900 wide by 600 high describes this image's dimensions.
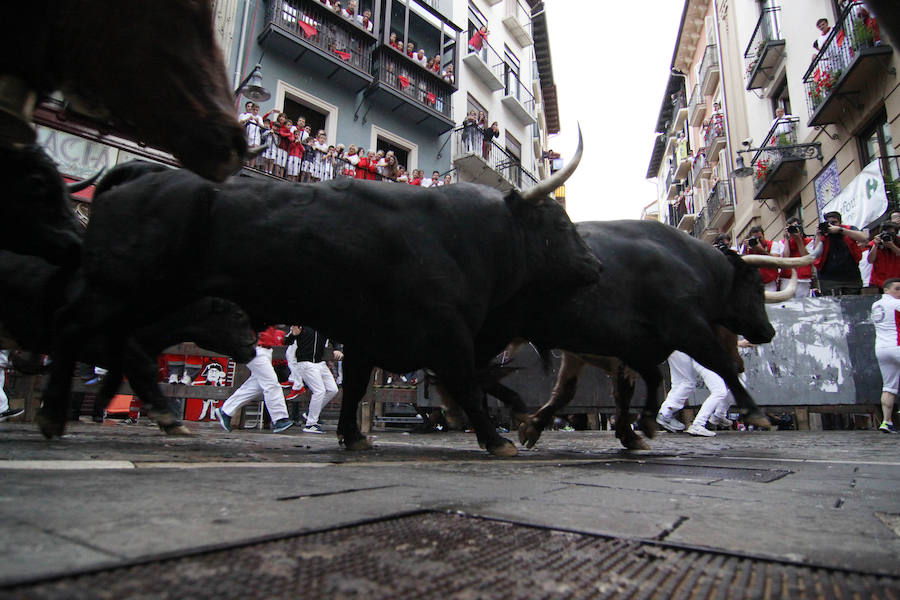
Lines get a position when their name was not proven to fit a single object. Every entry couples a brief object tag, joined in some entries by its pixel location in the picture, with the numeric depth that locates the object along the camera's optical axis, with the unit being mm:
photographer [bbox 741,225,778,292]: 9109
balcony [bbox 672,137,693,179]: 36850
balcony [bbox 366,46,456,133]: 20625
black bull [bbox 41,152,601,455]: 3531
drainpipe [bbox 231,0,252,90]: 16625
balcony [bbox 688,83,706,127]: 30870
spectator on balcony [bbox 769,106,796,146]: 17844
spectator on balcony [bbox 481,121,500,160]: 23703
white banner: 12094
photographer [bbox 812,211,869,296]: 9805
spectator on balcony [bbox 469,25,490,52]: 25703
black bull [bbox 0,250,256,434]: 4977
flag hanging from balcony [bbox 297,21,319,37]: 18219
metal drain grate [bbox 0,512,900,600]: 876
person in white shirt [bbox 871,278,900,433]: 8062
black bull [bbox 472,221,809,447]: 4906
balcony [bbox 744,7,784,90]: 19250
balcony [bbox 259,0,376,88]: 17516
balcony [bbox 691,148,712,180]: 31623
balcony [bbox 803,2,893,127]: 13336
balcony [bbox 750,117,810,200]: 17422
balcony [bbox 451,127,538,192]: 23438
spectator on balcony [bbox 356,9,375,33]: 20084
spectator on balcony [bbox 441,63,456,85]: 22995
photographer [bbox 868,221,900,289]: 8828
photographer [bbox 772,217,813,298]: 9523
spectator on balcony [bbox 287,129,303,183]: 16406
